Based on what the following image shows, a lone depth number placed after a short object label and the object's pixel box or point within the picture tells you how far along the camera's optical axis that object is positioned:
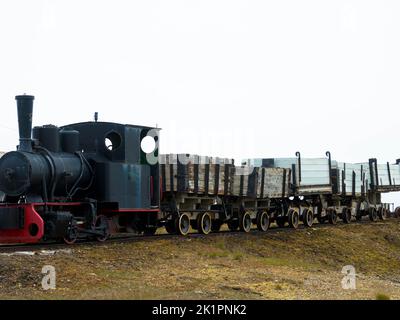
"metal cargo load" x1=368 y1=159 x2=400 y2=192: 34.06
